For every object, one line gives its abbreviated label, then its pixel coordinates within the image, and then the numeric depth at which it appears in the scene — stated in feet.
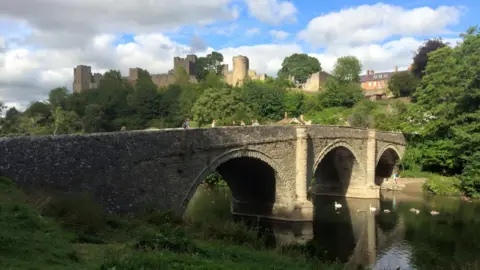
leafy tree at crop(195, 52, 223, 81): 275.59
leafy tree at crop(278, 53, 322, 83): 276.62
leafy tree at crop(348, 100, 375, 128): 159.14
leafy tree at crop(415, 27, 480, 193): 95.81
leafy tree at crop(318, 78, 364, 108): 197.26
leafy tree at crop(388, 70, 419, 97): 203.00
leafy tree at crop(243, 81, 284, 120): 185.89
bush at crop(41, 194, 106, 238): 29.01
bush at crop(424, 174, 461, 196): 99.09
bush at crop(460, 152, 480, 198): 93.04
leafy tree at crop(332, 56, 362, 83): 240.53
